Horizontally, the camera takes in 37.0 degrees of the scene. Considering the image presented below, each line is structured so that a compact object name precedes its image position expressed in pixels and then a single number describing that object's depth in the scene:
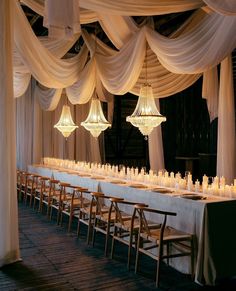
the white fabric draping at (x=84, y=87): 6.87
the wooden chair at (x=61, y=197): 6.21
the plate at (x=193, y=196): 4.17
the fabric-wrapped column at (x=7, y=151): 4.37
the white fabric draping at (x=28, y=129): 10.12
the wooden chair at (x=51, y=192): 6.86
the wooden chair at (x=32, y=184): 8.11
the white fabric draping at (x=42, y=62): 4.80
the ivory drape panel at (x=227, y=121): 5.51
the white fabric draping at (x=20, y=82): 7.50
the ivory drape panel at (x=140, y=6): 4.40
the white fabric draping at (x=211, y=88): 6.37
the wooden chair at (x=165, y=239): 3.82
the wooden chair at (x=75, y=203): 5.79
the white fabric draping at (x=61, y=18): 3.35
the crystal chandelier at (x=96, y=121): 6.80
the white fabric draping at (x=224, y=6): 3.26
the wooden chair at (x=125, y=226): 4.31
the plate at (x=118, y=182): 5.81
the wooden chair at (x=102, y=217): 4.80
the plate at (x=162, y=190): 4.68
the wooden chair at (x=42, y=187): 7.36
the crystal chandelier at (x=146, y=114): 5.31
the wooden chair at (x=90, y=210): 5.25
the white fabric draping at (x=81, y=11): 4.87
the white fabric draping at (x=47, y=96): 8.70
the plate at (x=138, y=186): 5.20
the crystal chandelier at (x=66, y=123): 8.10
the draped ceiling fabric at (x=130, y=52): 4.28
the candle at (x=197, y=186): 4.74
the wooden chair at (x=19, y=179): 9.05
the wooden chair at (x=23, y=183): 8.41
